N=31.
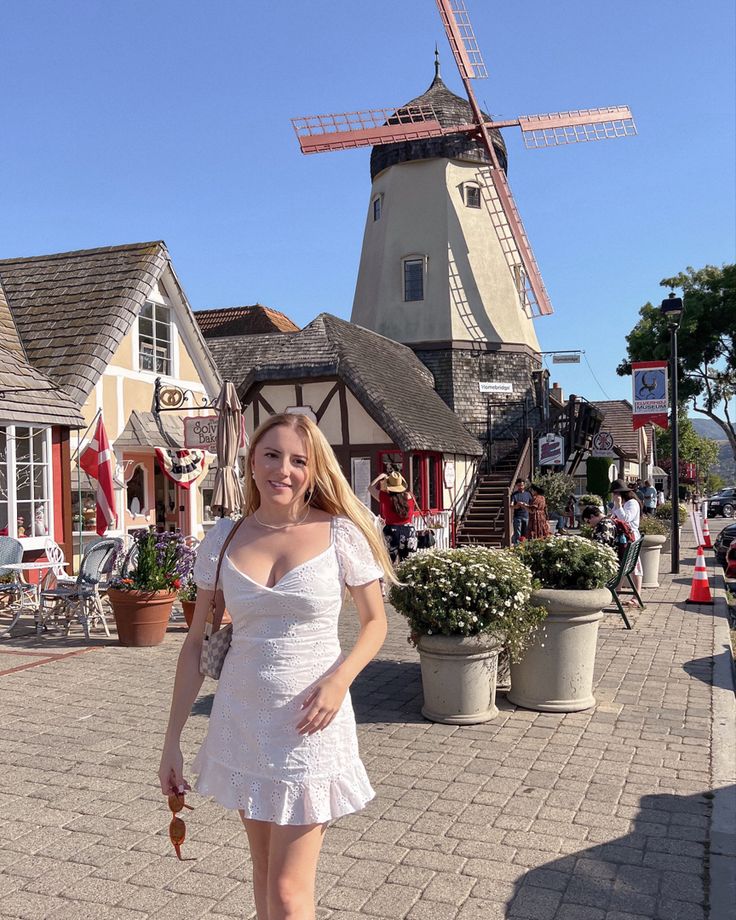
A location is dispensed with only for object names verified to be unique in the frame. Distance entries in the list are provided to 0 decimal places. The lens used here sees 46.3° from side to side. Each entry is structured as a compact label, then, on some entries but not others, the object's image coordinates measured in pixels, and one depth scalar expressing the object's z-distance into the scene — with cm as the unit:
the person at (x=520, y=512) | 1991
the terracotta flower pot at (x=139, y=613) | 883
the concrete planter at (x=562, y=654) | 633
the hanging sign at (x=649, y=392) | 1773
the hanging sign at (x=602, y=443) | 3384
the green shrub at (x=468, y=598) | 597
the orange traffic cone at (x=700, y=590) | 1236
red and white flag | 1093
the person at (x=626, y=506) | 1222
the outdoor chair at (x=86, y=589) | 927
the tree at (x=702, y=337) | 3478
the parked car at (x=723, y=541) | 1917
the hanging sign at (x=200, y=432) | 1309
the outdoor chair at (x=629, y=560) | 998
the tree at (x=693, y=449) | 7559
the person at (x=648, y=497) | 2409
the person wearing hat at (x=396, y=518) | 1427
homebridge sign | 2550
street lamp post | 1574
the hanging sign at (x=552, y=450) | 2452
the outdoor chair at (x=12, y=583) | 999
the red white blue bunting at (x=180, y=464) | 1289
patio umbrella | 1068
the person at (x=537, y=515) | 1695
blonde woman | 244
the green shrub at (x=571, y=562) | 664
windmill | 2667
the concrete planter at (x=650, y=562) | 1399
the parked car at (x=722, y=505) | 4634
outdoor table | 953
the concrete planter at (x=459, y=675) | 600
